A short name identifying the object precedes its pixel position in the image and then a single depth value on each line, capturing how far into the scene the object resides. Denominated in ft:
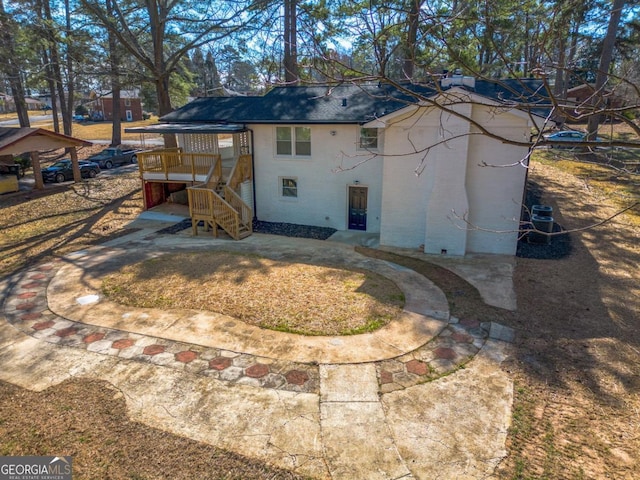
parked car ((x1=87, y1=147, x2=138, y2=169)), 98.78
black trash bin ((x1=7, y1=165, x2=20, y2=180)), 79.70
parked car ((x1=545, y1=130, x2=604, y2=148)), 101.21
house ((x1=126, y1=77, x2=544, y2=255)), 42.96
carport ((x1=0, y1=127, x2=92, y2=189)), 64.95
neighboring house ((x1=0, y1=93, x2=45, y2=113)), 251.15
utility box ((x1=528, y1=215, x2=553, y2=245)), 46.42
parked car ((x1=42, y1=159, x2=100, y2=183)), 80.28
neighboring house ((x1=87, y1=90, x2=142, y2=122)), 208.54
